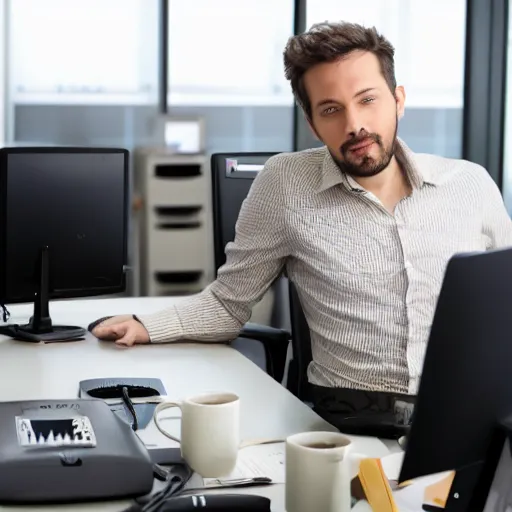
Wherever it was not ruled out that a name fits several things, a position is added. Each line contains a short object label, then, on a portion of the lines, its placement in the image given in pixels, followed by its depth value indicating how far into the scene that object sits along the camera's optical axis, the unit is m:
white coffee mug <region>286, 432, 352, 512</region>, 1.82
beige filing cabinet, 5.62
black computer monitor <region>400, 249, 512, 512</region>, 1.68
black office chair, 3.01
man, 2.46
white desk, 2.20
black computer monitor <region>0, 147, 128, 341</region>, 2.70
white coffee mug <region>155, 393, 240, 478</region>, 1.95
